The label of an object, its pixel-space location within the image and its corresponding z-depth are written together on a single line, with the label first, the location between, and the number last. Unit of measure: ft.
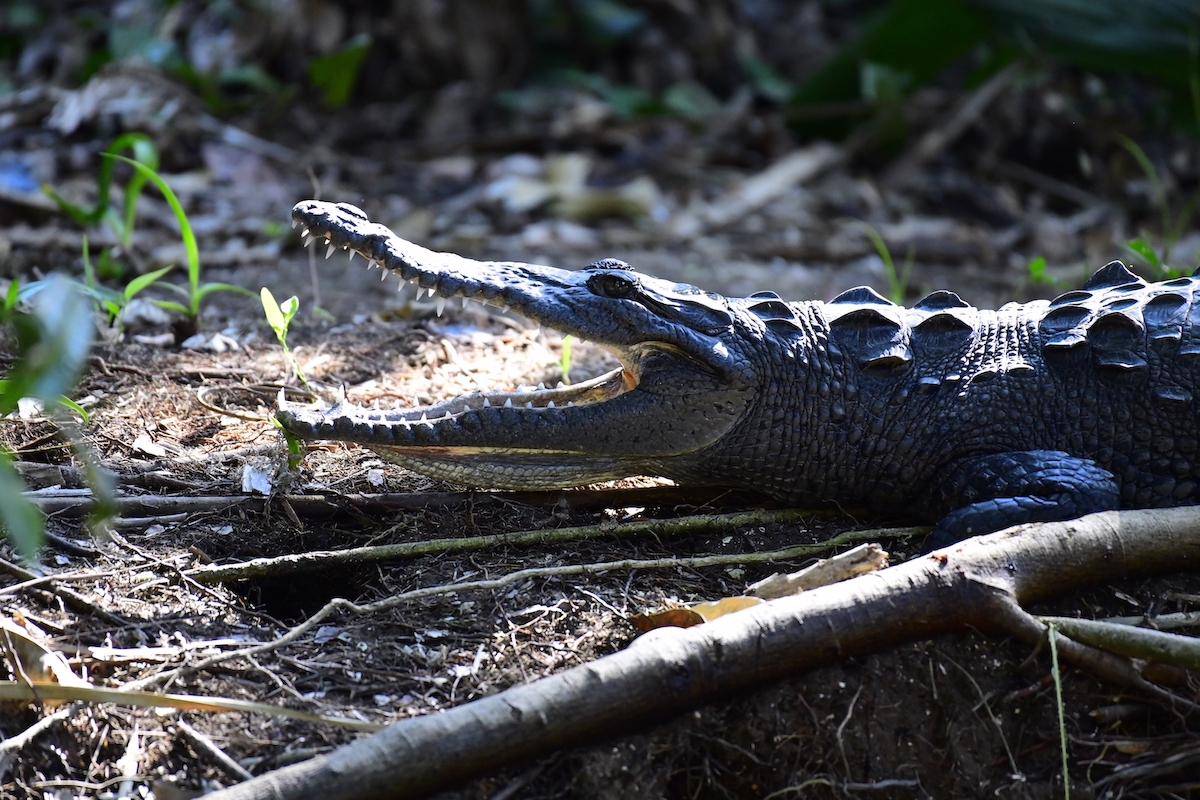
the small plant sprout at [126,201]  32.19
